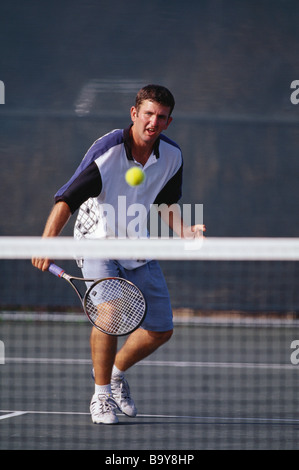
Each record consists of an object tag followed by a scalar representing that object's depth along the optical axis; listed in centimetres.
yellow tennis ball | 945
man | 930
